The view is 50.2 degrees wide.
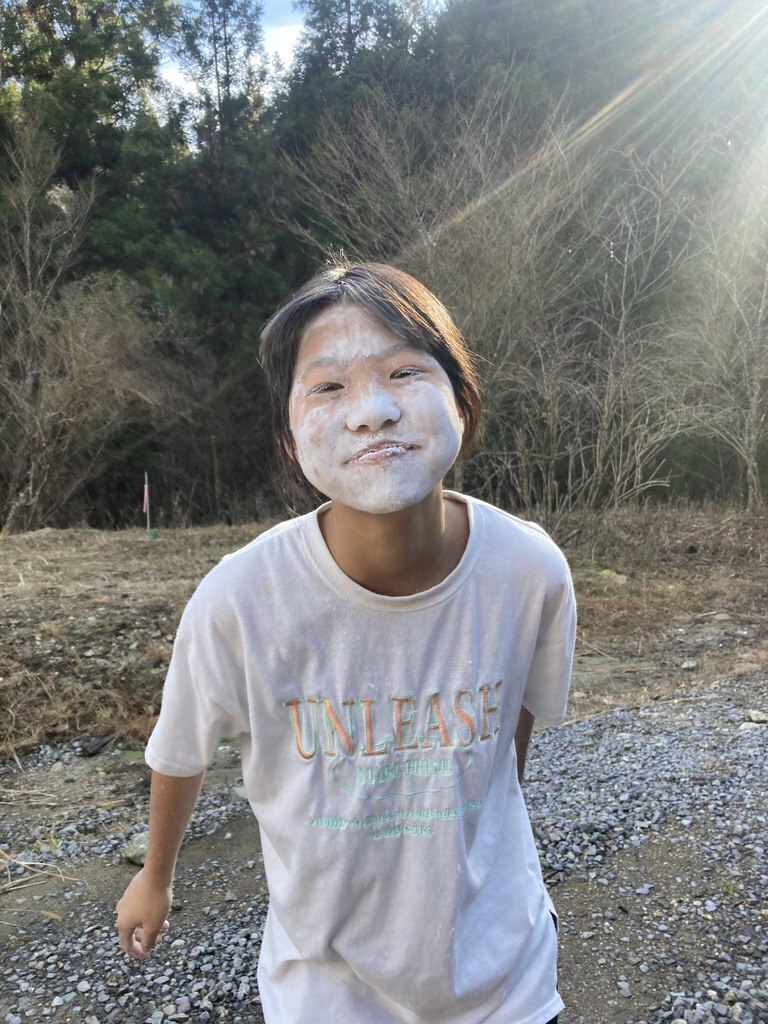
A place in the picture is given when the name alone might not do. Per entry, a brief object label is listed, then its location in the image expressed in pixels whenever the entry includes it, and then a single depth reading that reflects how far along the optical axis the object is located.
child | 1.11
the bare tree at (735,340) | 11.86
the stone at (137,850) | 3.10
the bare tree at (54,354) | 13.31
